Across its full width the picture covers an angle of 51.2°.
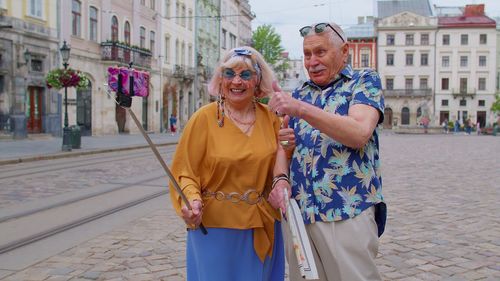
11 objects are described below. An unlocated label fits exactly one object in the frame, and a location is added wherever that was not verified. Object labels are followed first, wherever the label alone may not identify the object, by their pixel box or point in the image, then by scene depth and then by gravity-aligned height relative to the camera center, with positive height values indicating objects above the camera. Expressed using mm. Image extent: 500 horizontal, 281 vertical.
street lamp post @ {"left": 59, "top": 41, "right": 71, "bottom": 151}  18078 -580
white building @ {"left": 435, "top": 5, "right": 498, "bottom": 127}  68000 +6404
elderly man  2244 -189
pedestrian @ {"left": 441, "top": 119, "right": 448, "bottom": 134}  51281 -1258
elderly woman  2705 -336
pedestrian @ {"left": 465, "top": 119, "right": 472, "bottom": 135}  52503 -1107
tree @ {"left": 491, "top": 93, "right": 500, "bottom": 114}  60875 +1338
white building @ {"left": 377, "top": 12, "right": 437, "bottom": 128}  69312 +7011
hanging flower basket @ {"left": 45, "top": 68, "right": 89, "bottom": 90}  18969 +1329
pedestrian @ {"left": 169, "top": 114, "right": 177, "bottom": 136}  35781 -619
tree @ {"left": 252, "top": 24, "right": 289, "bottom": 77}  59844 +8446
